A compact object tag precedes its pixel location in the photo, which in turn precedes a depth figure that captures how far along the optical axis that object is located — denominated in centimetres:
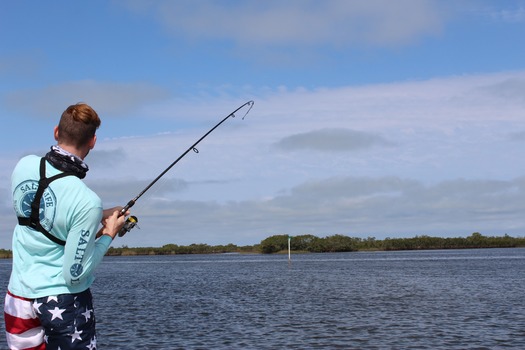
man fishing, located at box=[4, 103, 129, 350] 413
